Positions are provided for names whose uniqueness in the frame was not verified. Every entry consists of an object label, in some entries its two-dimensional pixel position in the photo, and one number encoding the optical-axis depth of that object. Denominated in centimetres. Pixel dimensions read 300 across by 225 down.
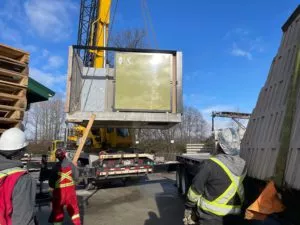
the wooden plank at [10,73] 308
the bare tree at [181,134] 2424
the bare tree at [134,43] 2153
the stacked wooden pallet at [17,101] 320
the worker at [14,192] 172
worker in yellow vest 238
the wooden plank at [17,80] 323
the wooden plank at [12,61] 310
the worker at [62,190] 417
